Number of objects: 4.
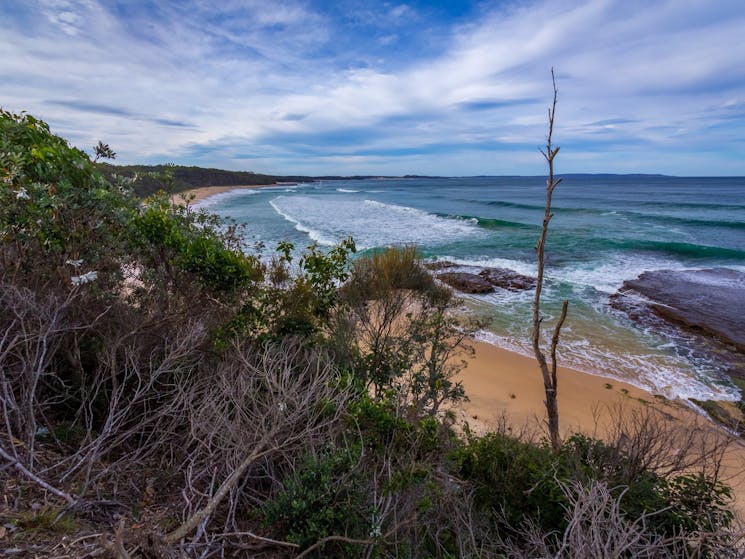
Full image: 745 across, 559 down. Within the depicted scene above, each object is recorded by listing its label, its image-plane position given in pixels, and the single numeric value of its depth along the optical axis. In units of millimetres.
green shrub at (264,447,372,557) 3586
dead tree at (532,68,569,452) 6156
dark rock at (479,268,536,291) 17141
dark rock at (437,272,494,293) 16633
